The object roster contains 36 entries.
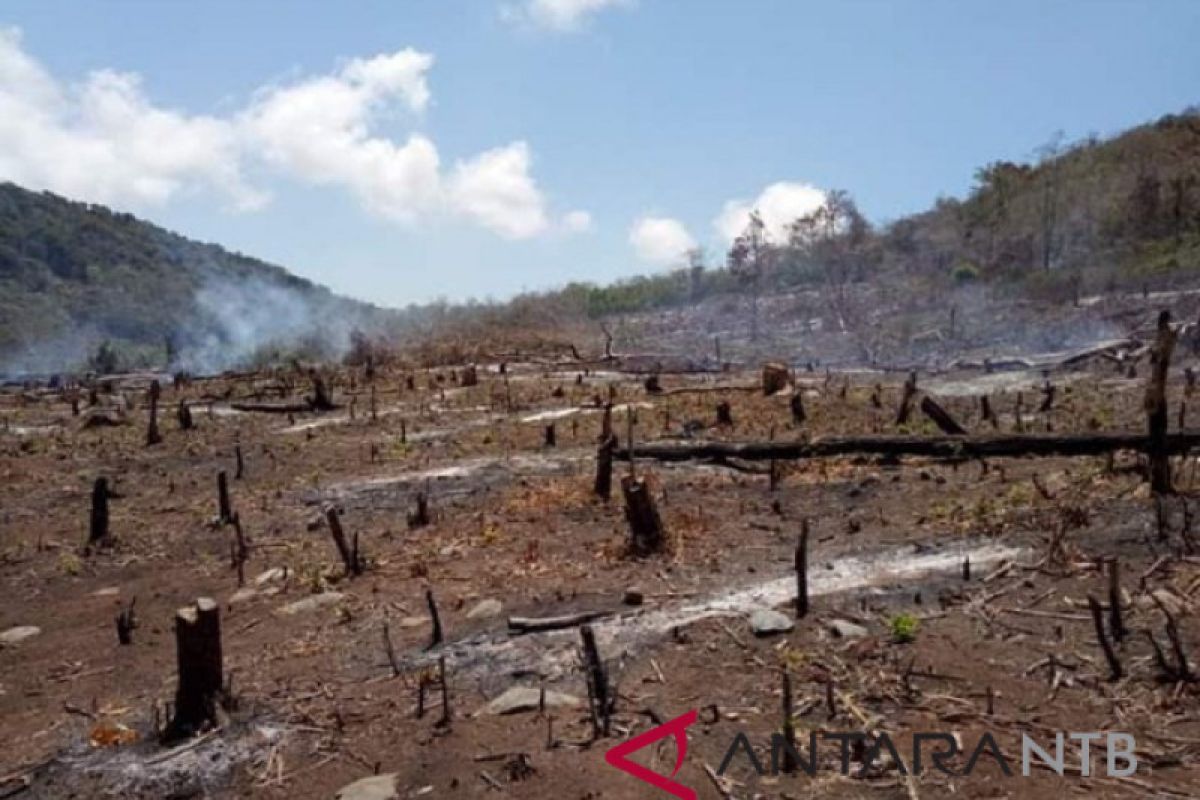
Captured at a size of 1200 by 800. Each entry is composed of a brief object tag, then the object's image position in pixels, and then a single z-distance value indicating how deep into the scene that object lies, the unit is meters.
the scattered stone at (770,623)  6.25
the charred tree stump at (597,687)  5.24
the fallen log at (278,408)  21.17
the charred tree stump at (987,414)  13.60
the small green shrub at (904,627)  6.00
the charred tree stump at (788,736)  4.68
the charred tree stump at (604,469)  10.85
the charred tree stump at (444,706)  5.43
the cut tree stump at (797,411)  16.05
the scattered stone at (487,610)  7.29
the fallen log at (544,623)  6.69
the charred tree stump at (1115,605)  5.60
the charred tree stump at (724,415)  15.96
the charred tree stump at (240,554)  9.16
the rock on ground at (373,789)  4.81
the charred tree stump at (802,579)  6.38
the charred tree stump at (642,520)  8.46
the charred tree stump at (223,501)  11.17
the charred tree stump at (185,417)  19.02
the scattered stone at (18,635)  8.05
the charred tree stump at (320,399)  21.27
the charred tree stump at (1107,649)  5.29
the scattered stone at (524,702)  5.54
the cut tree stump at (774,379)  19.08
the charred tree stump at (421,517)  10.37
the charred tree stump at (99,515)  10.75
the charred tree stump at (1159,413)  8.23
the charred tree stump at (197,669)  5.75
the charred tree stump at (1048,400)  15.25
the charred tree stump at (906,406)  14.58
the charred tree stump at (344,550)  8.68
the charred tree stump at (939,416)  12.02
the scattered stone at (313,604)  7.97
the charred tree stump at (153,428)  17.39
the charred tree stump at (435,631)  6.68
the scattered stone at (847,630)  6.07
